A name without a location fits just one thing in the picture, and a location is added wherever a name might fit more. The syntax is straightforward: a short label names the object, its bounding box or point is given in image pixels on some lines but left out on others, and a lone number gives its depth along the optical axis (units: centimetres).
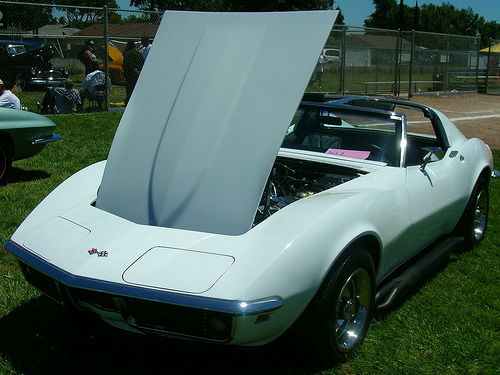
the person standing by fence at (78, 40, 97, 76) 1305
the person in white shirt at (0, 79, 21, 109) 775
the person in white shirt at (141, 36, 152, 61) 1261
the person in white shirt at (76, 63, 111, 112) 1197
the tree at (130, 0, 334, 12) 4687
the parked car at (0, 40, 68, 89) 1388
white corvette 239
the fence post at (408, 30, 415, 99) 1778
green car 627
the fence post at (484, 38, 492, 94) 2209
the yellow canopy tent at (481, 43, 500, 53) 2500
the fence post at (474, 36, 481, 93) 2179
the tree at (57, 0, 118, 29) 1218
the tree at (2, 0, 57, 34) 1198
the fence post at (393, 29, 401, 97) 1758
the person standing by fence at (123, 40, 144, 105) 1216
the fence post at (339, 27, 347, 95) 1598
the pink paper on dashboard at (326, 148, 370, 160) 384
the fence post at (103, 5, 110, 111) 1161
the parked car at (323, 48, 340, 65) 1638
